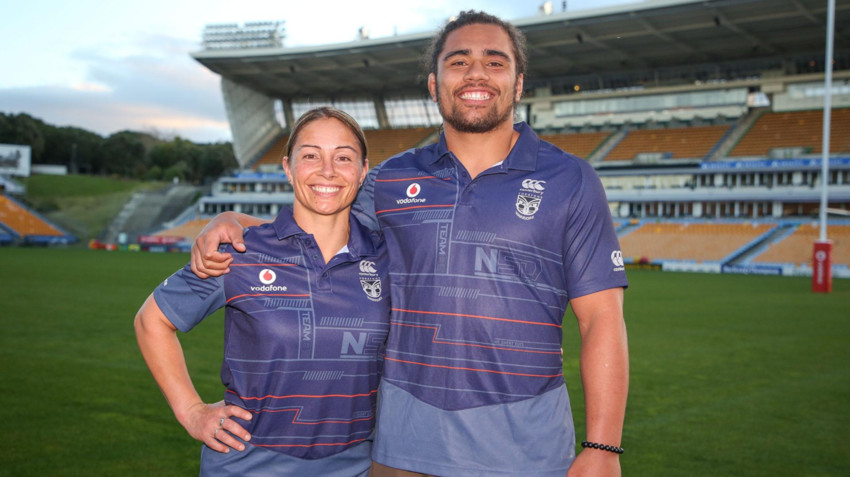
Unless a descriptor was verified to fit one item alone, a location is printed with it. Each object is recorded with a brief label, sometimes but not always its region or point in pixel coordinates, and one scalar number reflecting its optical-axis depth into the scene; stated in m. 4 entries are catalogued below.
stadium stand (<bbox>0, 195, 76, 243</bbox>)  46.50
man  2.32
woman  2.43
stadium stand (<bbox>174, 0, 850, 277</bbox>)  35.34
